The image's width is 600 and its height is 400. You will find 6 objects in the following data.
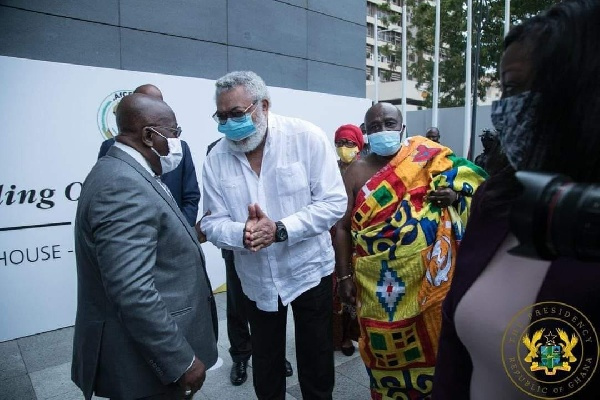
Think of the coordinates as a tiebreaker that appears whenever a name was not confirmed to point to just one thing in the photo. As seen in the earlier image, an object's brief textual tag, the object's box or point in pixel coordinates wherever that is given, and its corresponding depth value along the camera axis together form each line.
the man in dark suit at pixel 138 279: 1.46
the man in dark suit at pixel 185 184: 3.15
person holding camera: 0.65
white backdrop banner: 3.58
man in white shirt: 2.17
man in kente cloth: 2.20
